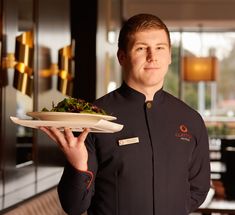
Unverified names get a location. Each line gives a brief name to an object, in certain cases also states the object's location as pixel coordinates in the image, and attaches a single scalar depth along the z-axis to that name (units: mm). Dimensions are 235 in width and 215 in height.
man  1513
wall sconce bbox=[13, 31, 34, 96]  3434
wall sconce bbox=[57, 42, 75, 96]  4664
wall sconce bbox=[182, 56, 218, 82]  9062
